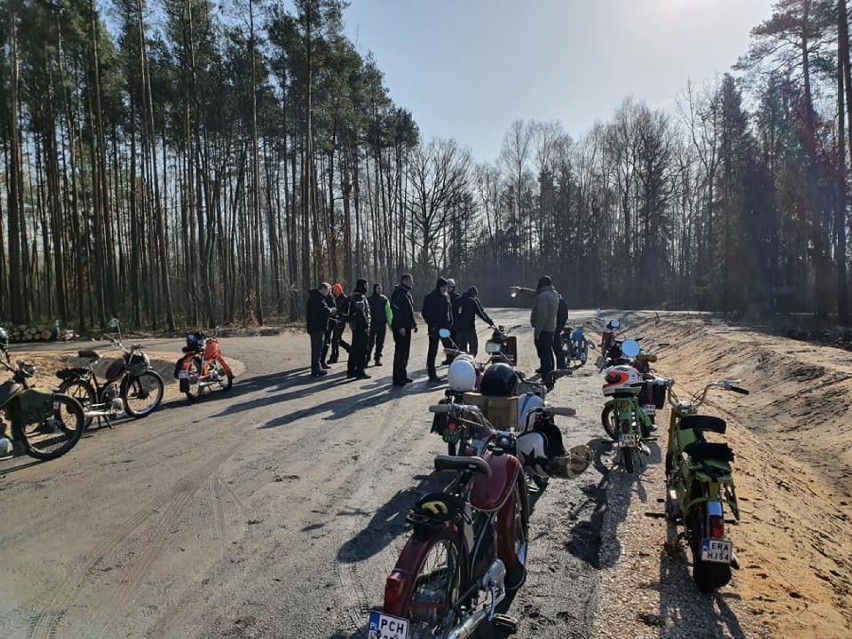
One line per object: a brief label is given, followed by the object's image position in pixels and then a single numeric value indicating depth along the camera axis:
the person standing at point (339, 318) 12.86
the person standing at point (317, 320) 10.97
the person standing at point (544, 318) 9.94
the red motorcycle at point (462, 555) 2.24
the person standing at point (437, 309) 10.27
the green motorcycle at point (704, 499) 3.22
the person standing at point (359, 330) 10.79
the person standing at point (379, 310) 11.43
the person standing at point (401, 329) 10.23
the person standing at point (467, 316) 10.95
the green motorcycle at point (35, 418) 6.05
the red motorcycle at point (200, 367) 9.09
